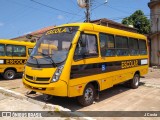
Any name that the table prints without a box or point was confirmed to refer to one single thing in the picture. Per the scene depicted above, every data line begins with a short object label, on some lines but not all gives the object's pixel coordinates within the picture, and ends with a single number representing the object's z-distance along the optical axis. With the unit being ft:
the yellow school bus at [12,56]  26.51
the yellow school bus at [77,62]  13.39
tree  73.15
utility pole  44.84
